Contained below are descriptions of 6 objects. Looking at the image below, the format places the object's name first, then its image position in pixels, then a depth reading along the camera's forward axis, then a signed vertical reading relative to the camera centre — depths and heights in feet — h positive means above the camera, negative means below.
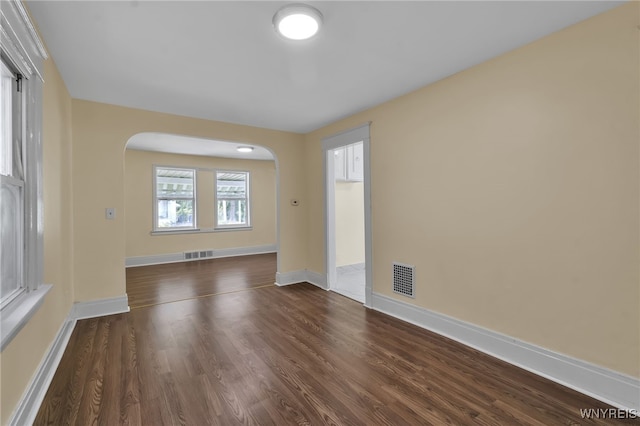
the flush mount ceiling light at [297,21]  5.79 +4.03
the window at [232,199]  24.17 +1.35
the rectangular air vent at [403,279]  10.29 -2.42
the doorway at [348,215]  12.12 -0.11
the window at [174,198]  21.70 +1.34
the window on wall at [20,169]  5.20 +0.99
